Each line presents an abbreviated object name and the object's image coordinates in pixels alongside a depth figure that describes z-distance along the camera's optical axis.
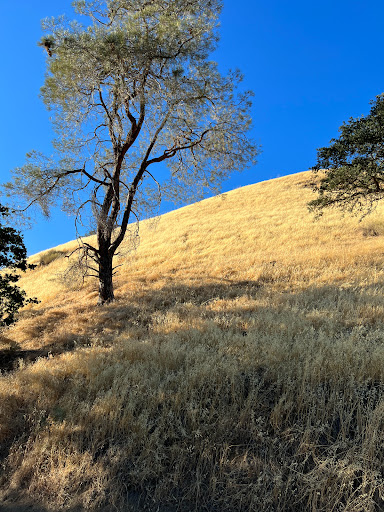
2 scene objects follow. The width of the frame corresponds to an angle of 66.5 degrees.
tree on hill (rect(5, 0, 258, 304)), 9.61
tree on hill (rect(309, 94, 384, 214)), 13.49
